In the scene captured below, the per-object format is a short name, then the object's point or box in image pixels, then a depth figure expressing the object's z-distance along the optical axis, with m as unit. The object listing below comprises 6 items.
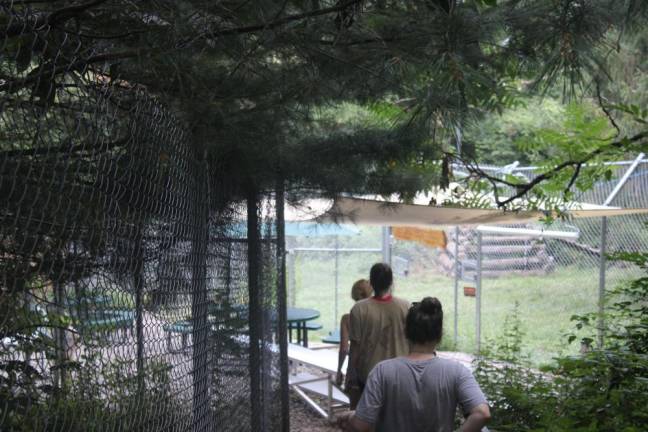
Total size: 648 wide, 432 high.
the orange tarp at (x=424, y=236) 15.59
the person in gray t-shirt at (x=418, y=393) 3.45
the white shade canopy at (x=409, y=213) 6.90
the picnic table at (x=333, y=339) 12.27
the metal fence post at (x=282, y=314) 6.57
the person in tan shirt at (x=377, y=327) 5.87
